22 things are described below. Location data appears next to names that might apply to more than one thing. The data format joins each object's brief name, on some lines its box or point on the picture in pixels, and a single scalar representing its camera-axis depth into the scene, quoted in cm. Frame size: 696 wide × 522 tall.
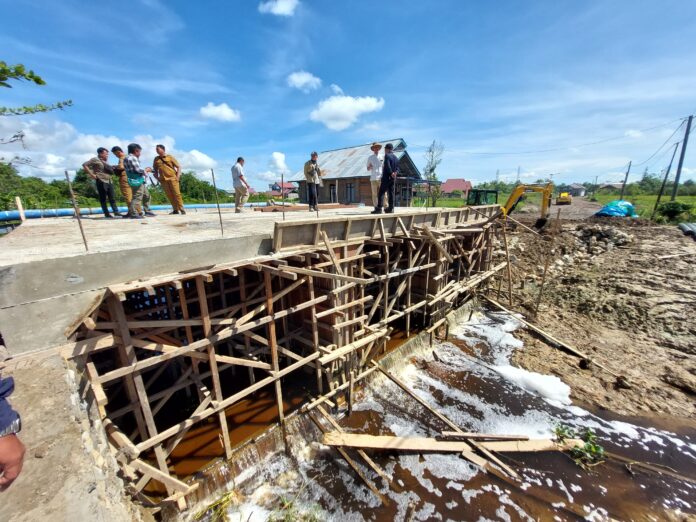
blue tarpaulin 2372
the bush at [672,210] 2177
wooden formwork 419
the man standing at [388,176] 825
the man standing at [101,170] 665
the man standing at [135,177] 697
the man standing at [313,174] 1022
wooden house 2106
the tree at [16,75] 171
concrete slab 326
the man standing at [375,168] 915
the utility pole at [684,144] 2283
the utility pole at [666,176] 2191
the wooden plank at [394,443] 614
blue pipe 948
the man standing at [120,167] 694
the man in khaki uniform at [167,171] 780
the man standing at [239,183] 968
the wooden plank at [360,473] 544
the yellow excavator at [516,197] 1655
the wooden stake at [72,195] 336
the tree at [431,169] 3581
